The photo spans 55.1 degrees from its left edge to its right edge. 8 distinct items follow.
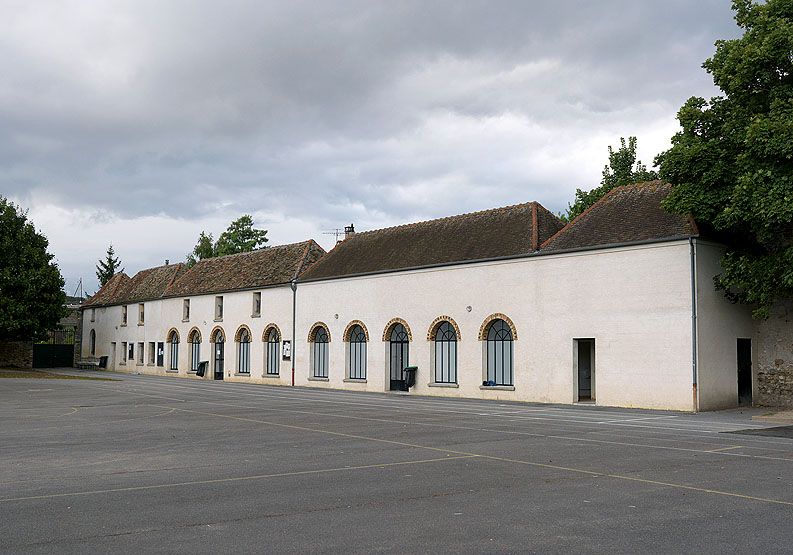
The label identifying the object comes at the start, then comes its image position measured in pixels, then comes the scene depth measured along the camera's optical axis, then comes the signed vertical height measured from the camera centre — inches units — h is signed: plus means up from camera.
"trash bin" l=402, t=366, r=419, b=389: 1250.0 -78.1
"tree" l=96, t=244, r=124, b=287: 3740.2 +292.1
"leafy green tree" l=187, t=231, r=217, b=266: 3070.9 +326.1
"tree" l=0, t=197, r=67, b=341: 1847.9 +108.4
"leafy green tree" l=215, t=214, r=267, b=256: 2721.5 +325.7
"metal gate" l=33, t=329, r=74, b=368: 2338.8 -85.4
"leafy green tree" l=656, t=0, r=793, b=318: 778.8 +185.8
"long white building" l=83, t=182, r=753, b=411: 927.7 +23.9
